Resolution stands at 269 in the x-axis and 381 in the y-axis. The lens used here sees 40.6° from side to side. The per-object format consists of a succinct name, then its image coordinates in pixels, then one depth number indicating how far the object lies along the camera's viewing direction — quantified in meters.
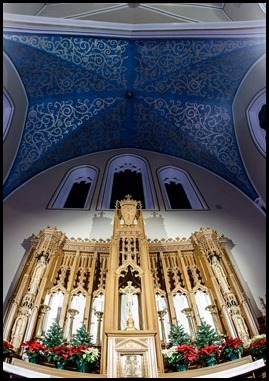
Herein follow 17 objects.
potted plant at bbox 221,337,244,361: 5.32
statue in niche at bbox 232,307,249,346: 5.81
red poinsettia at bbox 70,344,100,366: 5.26
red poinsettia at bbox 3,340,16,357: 5.08
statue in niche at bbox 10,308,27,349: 5.64
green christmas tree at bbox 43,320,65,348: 5.50
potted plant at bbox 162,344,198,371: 5.30
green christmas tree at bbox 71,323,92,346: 5.59
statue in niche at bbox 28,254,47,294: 6.60
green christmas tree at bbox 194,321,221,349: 5.58
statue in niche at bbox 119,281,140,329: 6.08
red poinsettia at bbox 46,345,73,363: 5.22
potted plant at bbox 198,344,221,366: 5.29
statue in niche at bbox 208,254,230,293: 6.72
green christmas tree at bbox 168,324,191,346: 5.73
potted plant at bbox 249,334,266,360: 5.19
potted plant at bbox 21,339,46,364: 5.27
